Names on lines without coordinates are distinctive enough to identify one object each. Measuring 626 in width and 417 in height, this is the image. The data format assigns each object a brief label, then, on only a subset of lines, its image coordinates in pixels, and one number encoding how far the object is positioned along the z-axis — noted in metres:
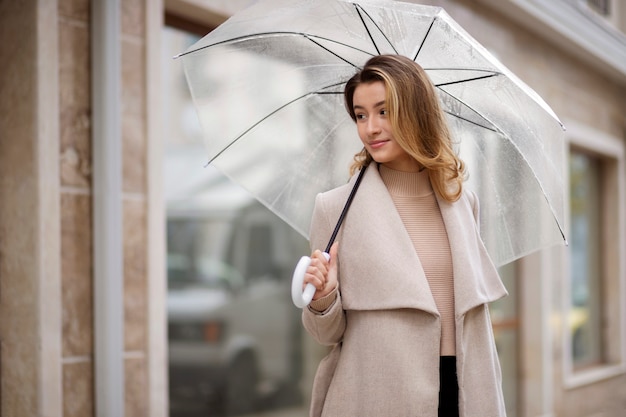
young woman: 2.18
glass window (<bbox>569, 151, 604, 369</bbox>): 9.55
